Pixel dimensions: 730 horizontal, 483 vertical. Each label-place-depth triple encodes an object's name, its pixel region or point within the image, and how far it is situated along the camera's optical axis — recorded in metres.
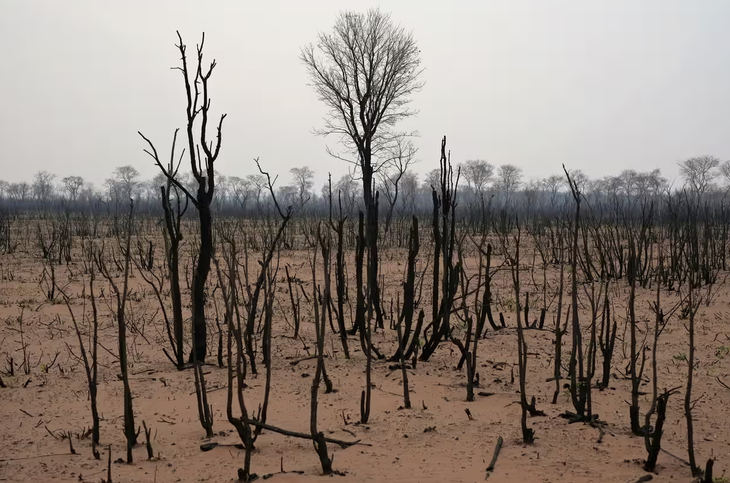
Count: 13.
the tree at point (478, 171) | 73.31
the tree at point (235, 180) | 97.12
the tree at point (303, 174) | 87.70
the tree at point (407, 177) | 61.14
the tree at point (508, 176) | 84.00
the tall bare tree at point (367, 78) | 23.23
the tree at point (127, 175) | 85.69
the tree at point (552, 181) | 87.75
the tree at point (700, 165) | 57.85
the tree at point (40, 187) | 80.09
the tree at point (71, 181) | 81.31
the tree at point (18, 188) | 83.06
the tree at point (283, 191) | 92.16
